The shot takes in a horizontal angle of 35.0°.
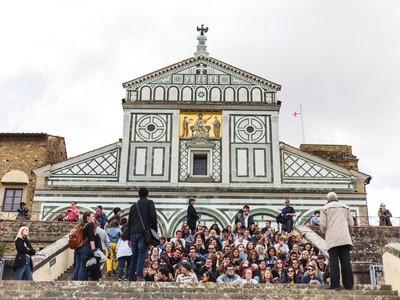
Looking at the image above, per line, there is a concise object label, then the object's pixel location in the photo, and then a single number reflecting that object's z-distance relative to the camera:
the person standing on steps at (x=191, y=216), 20.62
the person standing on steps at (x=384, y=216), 25.70
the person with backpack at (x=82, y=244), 12.87
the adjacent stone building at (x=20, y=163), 32.12
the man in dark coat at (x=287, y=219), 21.33
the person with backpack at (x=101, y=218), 19.76
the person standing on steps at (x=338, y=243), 10.61
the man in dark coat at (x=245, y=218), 20.16
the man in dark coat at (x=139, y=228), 12.33
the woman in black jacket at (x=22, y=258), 12.76
